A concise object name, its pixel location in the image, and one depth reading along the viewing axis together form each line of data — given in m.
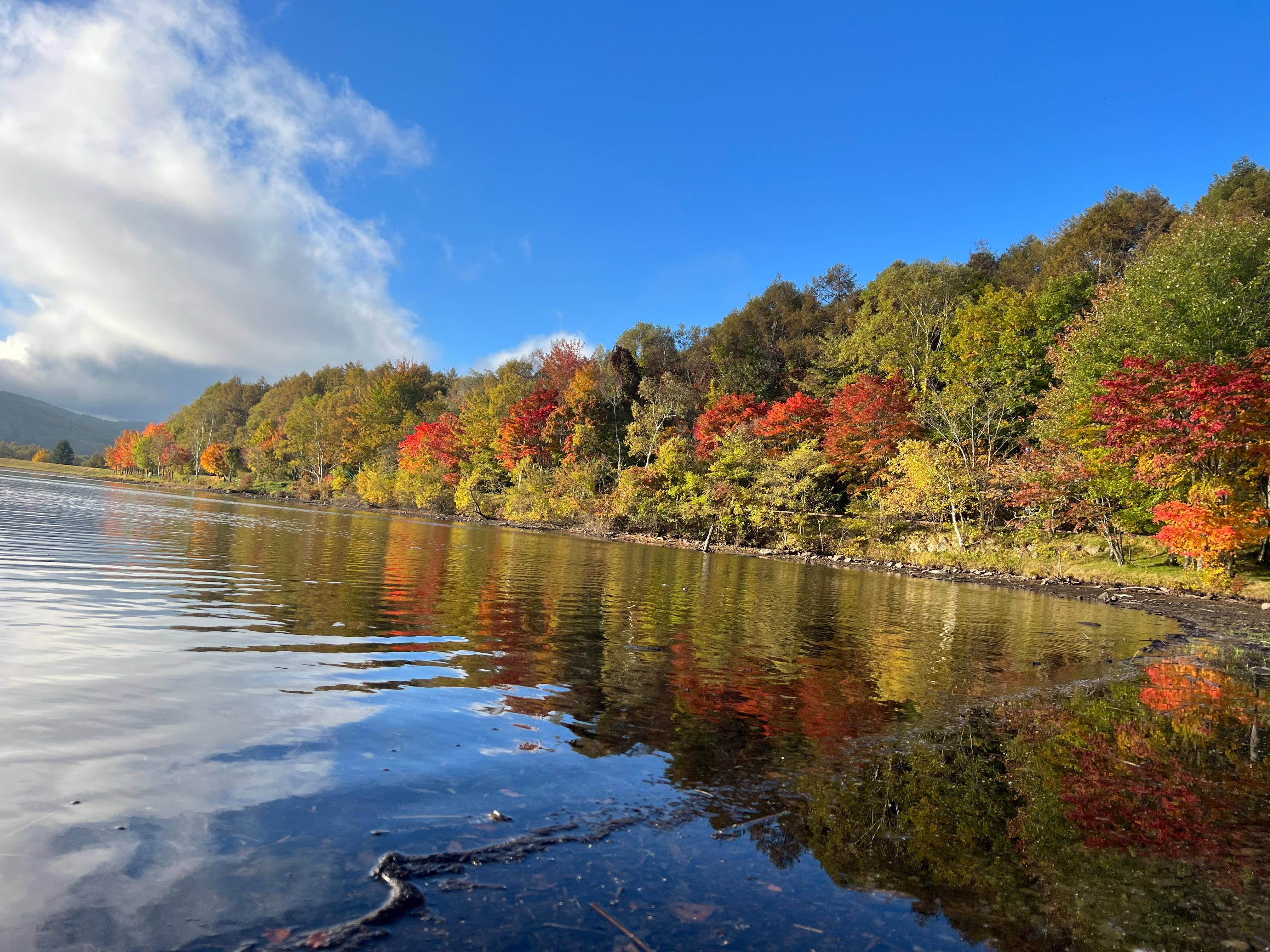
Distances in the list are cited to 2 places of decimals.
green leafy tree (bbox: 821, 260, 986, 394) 48.75
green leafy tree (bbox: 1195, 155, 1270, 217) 41.47
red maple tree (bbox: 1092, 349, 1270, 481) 22.64
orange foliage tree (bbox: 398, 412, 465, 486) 72.94
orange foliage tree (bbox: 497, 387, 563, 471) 64.56
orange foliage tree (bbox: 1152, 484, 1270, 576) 22.34
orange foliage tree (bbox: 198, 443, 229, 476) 119.81
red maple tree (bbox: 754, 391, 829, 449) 46.97
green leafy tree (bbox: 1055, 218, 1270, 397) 26.05
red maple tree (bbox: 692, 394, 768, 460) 49.78
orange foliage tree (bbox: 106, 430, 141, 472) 149.50
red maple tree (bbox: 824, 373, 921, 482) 41.53
